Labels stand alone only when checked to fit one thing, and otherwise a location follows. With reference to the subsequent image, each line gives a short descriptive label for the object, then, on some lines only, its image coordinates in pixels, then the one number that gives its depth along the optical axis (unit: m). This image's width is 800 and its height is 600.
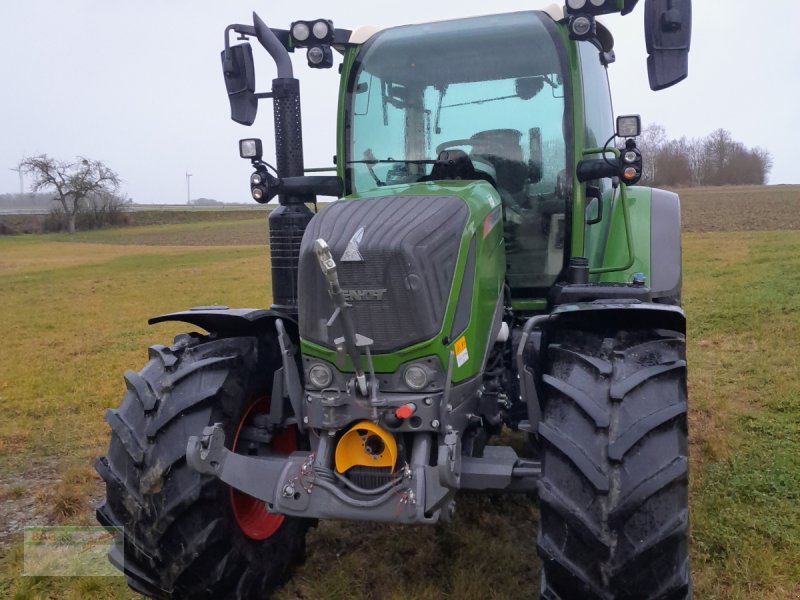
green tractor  2.39
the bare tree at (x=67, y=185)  47.34
